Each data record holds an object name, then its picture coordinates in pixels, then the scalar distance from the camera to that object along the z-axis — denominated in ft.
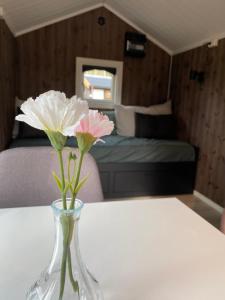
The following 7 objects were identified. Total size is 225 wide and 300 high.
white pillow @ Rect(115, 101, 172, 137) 11.18
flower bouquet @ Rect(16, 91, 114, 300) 1.43
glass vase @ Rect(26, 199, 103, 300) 1.53
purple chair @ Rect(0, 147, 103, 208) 3.52
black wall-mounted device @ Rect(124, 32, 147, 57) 11.93
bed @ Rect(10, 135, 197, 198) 9.42
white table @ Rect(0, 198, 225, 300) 1.90
